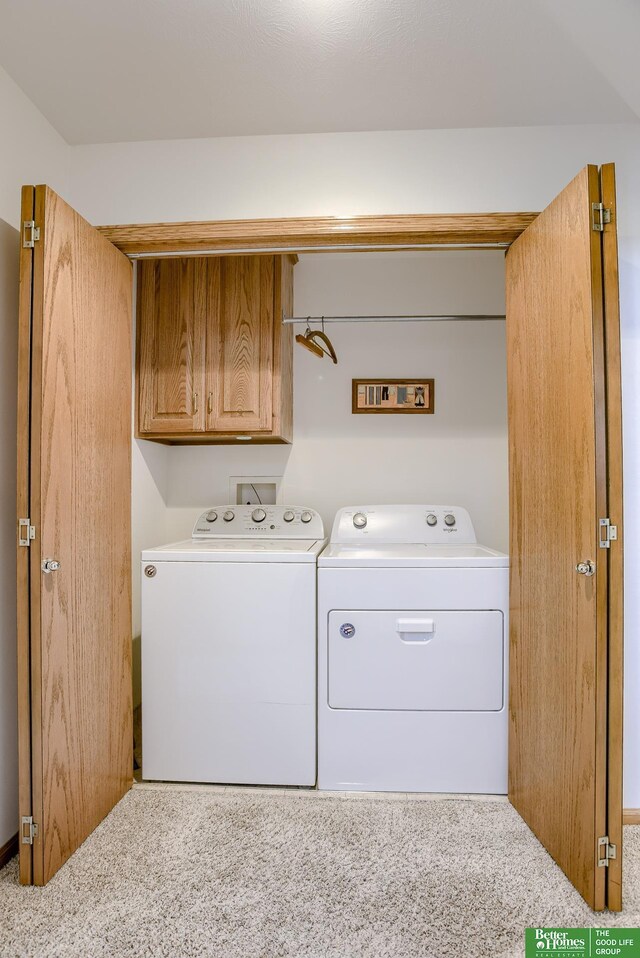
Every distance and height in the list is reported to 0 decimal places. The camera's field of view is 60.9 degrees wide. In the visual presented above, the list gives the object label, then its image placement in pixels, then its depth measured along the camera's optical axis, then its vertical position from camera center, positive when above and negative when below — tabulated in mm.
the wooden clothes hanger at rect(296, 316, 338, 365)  2518 +667
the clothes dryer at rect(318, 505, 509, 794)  2074 -723
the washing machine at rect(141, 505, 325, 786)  2121 -711
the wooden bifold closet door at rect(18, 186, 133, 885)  1569 -157
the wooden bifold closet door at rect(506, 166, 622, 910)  1445 -151
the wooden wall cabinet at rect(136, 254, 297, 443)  2574 +654
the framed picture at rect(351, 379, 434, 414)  2898 +475
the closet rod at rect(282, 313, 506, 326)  2514 +773
